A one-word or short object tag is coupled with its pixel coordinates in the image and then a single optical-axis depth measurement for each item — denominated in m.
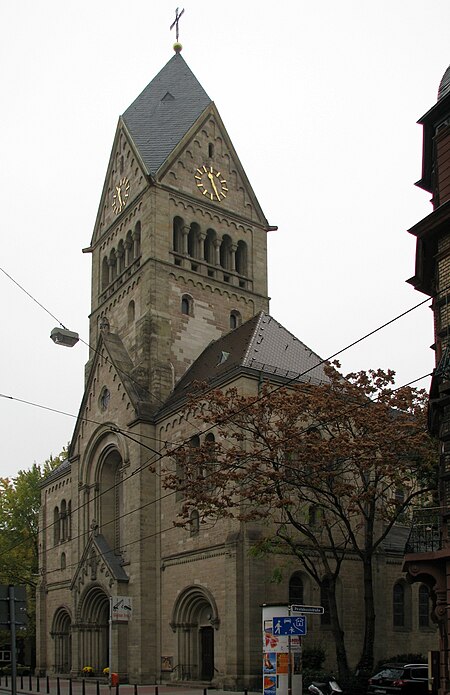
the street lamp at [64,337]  28.23
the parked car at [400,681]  26.16
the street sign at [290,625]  23.42
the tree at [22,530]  58.62
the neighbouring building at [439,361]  17.31
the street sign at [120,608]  35.19
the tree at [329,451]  26.72
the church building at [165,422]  35.50
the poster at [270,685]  24.00
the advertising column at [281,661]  23.97
